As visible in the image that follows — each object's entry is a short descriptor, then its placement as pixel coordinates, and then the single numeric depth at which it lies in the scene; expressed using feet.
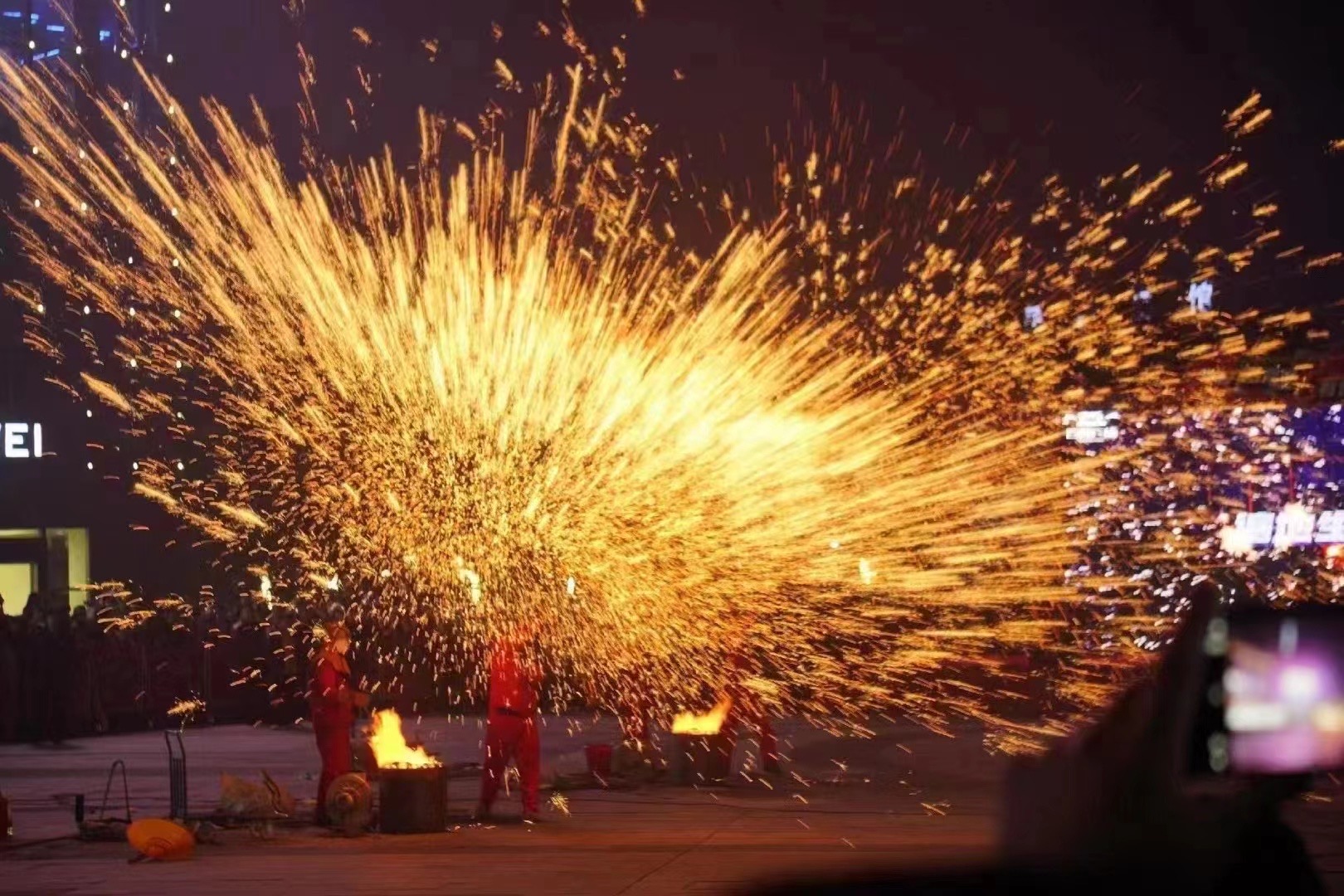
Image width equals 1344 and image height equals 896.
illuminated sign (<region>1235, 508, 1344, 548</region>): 142.82
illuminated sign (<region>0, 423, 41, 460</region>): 137.28
